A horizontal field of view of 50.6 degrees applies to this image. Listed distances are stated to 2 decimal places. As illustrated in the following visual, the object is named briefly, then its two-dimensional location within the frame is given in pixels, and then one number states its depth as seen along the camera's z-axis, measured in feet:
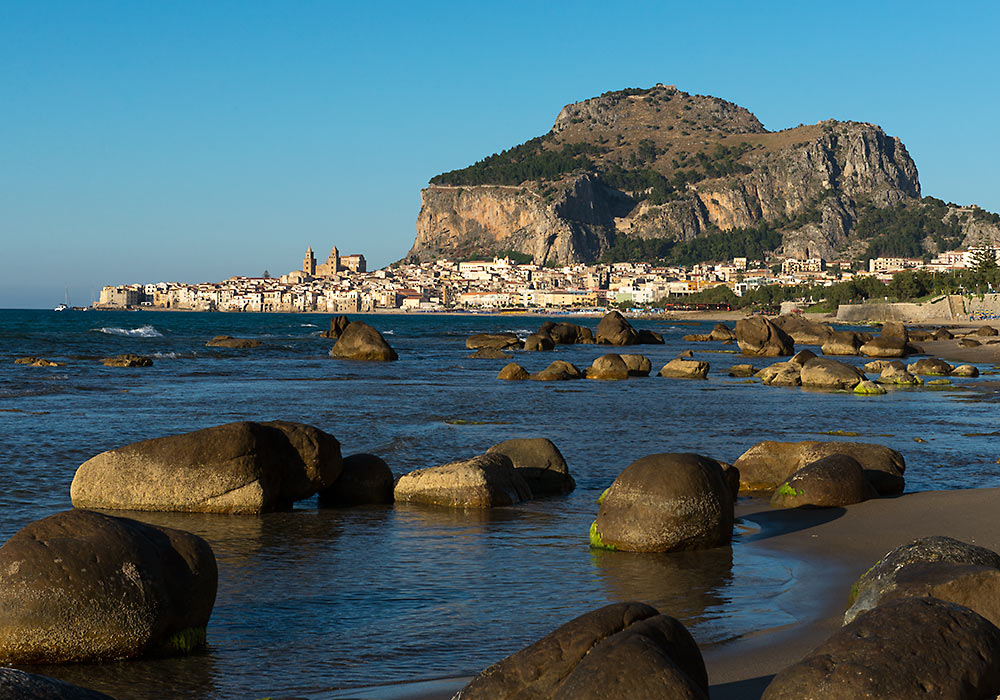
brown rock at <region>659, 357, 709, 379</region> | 161.94
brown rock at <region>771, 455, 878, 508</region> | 55.67
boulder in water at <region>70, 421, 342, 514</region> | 52.54
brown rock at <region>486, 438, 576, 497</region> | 61.36
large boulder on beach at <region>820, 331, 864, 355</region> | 221.46
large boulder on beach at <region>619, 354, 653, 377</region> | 165.68
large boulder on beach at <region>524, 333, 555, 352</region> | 261.24
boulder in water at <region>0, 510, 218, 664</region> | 28.89
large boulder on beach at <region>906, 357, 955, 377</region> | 156.19
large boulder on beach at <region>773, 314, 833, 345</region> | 270.40
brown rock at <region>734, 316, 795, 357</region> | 225.56
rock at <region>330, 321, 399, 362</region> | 204.95
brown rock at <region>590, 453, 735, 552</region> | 45.03
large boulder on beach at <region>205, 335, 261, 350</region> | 252.83
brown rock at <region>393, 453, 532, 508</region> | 56.08
